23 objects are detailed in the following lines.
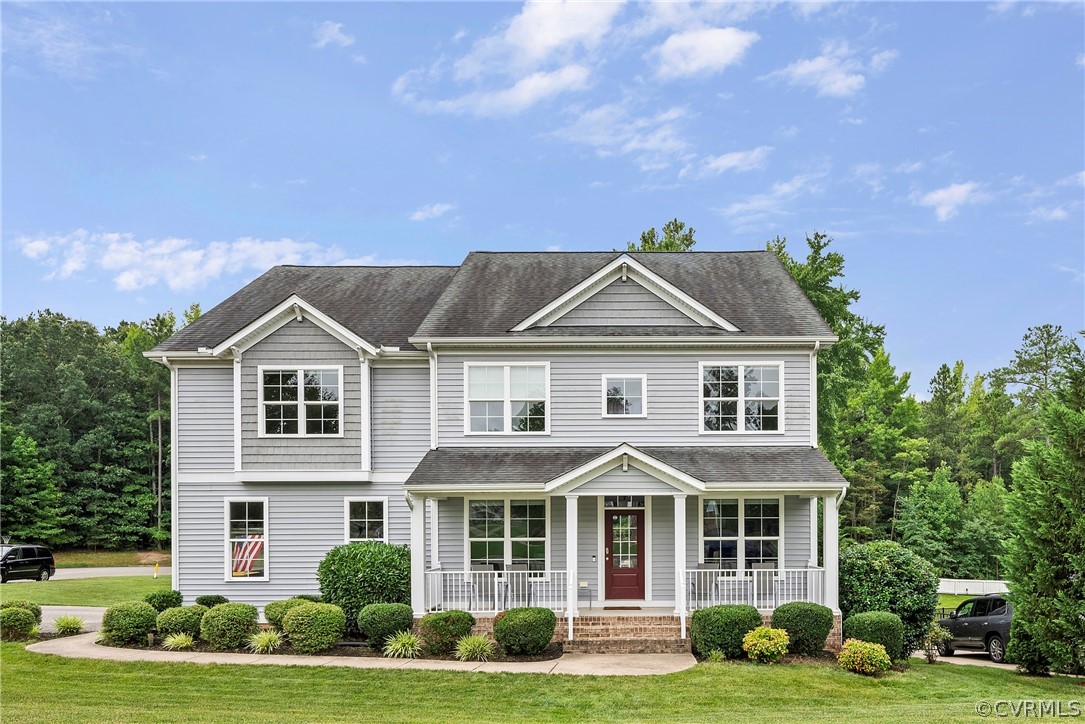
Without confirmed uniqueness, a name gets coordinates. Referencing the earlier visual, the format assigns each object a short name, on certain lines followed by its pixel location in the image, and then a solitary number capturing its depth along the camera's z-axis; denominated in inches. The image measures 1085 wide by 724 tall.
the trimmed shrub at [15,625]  728.3
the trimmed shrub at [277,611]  688.4
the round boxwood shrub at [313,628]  657.0
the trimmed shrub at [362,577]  723.4
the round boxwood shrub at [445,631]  654.5
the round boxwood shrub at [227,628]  672.2
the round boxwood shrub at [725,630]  634.8
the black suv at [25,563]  1269.7
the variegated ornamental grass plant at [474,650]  636.1
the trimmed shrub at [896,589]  709.9
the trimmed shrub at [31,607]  756.6
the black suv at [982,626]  758.5
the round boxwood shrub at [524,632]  635.5
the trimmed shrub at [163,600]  767.7
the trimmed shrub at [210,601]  778.2
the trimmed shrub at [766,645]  622.2
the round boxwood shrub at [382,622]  666.8
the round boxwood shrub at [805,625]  647.1
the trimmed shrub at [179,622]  685.9
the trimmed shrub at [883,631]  652.1
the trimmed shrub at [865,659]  610.9
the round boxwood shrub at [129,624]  690.2
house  773.9
